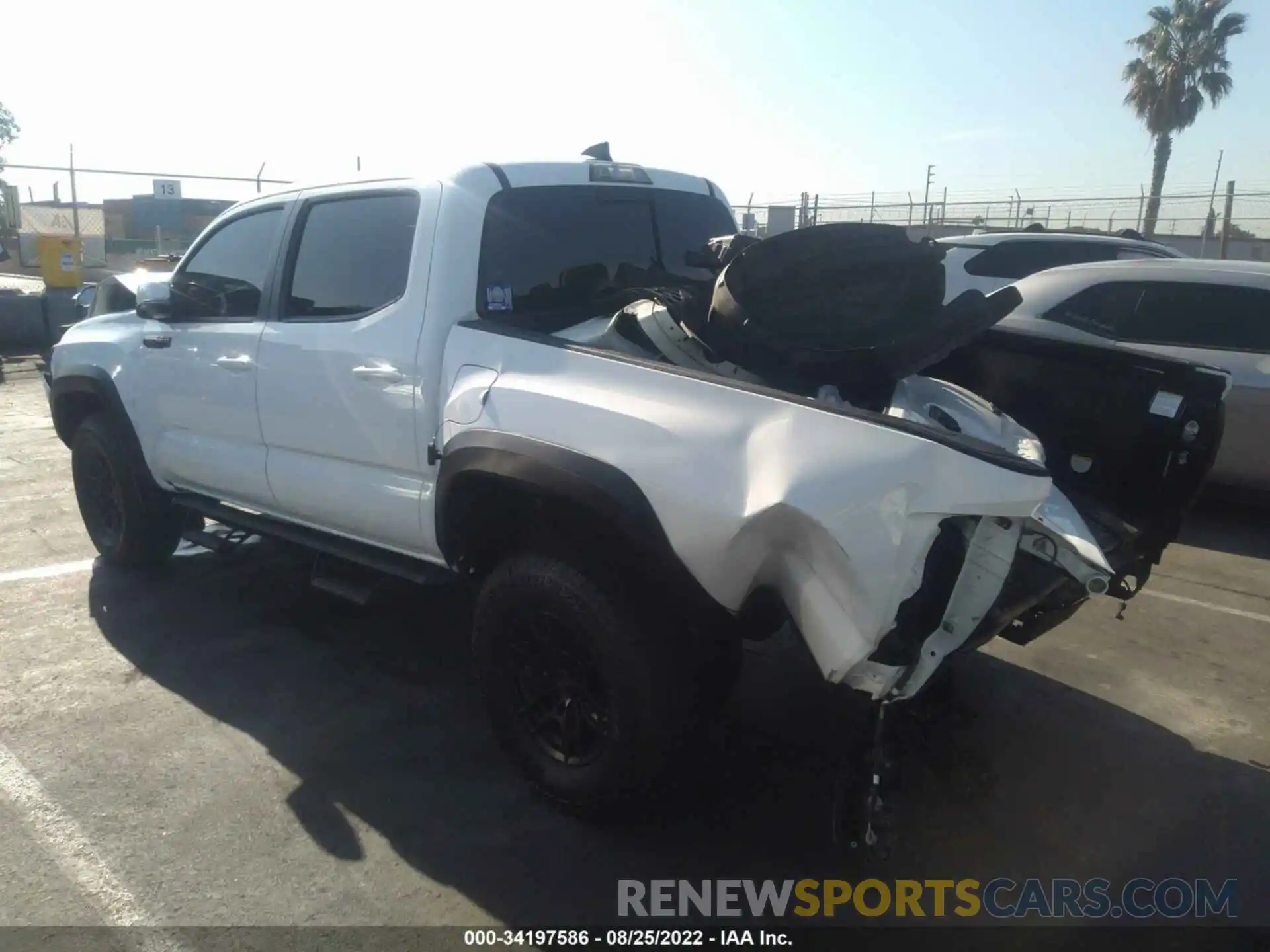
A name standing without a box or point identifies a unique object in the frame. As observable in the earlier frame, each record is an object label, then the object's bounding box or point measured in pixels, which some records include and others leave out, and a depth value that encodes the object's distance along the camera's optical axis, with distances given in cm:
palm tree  3075
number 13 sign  2130
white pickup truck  252
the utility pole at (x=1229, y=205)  1794
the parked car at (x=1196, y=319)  651
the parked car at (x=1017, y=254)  1012
